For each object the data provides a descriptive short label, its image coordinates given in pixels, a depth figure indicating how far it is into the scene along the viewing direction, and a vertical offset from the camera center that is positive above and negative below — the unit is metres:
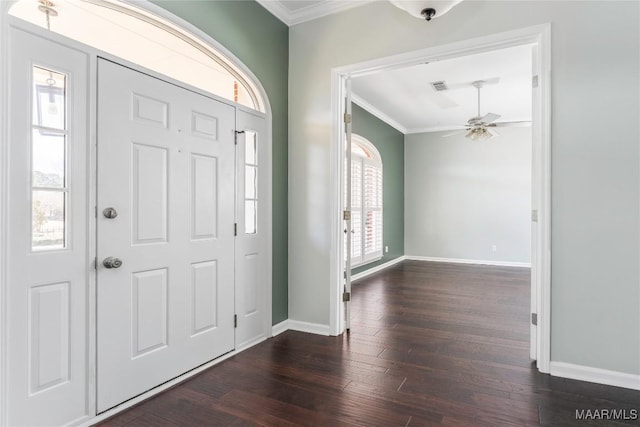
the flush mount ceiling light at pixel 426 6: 2.23 +1.32
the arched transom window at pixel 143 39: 1.97 +1.14
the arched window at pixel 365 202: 6.20 +0.22
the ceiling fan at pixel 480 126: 5.19 +1.41
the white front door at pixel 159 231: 2.07 -0.12
